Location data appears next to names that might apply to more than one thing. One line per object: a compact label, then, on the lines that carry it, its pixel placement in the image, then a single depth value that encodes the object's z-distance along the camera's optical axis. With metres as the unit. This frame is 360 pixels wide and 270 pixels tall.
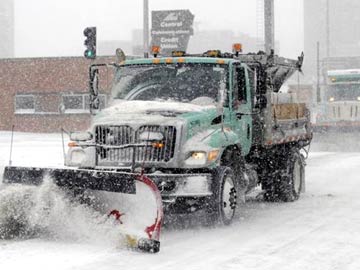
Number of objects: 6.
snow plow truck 8.43
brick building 35.91
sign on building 30.76
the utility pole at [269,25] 20.64
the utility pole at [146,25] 25.02
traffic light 18.48
